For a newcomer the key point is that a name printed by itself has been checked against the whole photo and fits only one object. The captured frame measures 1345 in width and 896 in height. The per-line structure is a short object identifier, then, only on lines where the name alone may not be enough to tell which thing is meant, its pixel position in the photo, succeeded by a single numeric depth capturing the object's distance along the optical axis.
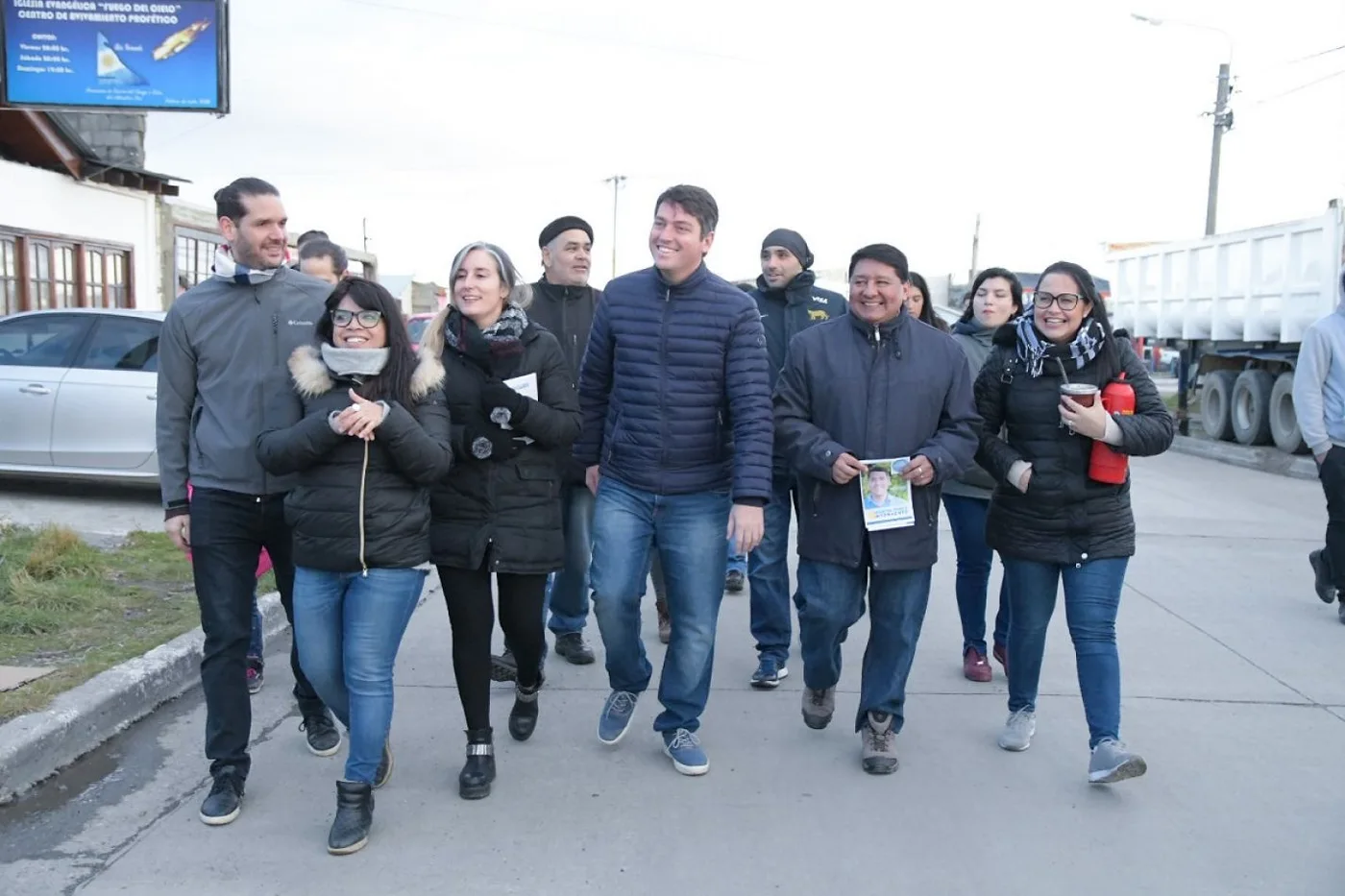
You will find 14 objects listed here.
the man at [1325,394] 6.39
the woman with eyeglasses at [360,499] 3.67
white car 9.28
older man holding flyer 4.34
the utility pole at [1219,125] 23.55
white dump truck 14.53
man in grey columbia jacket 3.94
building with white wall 15.77
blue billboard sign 14.37
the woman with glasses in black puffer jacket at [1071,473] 4.30
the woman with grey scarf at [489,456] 4.08
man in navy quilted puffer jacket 4.29
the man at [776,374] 5.52
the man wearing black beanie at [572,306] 5.52
